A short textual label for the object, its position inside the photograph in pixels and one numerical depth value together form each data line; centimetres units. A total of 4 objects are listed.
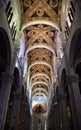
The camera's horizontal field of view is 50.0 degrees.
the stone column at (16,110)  766
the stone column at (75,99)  518
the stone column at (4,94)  536
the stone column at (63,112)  754
